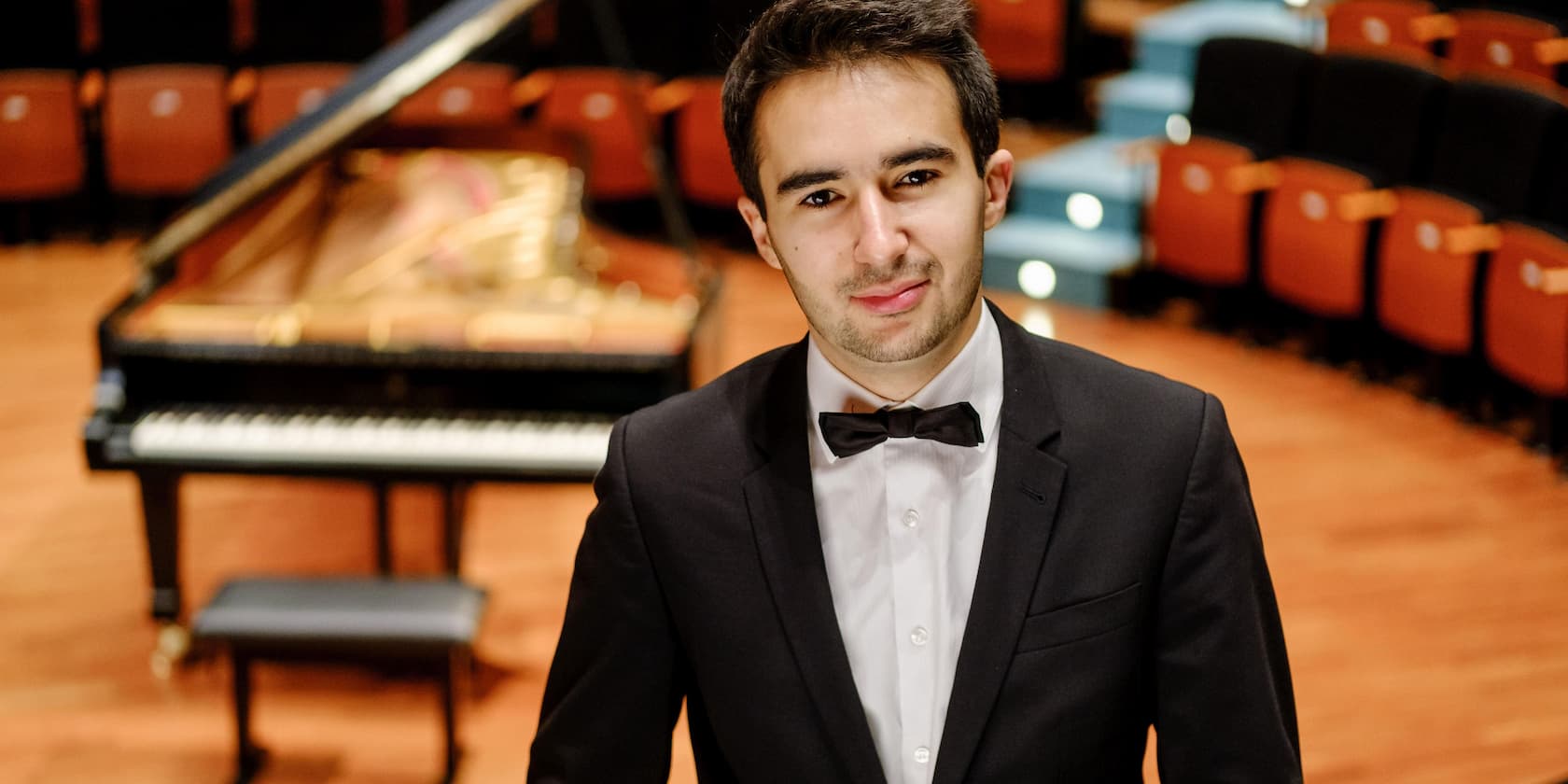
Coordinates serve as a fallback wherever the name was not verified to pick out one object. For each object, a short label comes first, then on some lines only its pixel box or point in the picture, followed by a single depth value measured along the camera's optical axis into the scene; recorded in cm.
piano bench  306
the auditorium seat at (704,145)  684
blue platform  629
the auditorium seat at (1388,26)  596
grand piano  342
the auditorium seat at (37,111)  667
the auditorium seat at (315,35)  715
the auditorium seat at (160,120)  678
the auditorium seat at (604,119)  687
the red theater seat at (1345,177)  527
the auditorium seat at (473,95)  677
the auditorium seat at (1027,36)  703
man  118
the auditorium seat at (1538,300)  450
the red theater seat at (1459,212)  484
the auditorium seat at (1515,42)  539
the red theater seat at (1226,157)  570
